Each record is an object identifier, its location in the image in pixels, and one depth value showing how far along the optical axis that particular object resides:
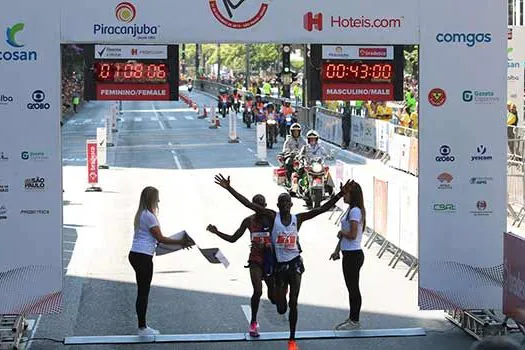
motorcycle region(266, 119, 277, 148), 39.98
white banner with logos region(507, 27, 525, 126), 29.75
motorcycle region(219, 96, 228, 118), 61.17
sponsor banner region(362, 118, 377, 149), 33.78
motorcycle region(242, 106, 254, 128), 52.66
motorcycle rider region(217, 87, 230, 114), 61.03
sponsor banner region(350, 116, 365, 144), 35.71
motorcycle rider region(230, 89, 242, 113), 56.77
